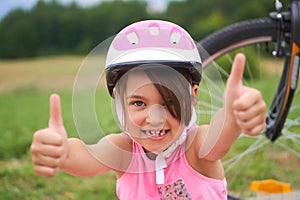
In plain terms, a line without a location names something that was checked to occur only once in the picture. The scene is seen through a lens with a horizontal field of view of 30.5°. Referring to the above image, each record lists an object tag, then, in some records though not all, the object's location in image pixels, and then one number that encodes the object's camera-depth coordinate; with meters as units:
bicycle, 2.08
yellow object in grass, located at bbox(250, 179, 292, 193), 2.45
